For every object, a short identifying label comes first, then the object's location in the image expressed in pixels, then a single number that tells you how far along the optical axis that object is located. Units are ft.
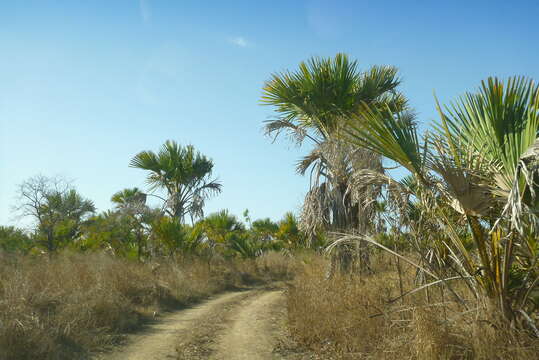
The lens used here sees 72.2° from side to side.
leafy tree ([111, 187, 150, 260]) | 51.31
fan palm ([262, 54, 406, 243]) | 30.66
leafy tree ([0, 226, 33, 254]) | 50.73
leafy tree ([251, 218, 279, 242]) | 86.84
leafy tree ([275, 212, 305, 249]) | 72.84
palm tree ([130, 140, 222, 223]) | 58.65
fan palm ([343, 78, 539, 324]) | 11.66
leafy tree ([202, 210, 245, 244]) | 69.43
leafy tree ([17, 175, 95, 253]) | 51.06
